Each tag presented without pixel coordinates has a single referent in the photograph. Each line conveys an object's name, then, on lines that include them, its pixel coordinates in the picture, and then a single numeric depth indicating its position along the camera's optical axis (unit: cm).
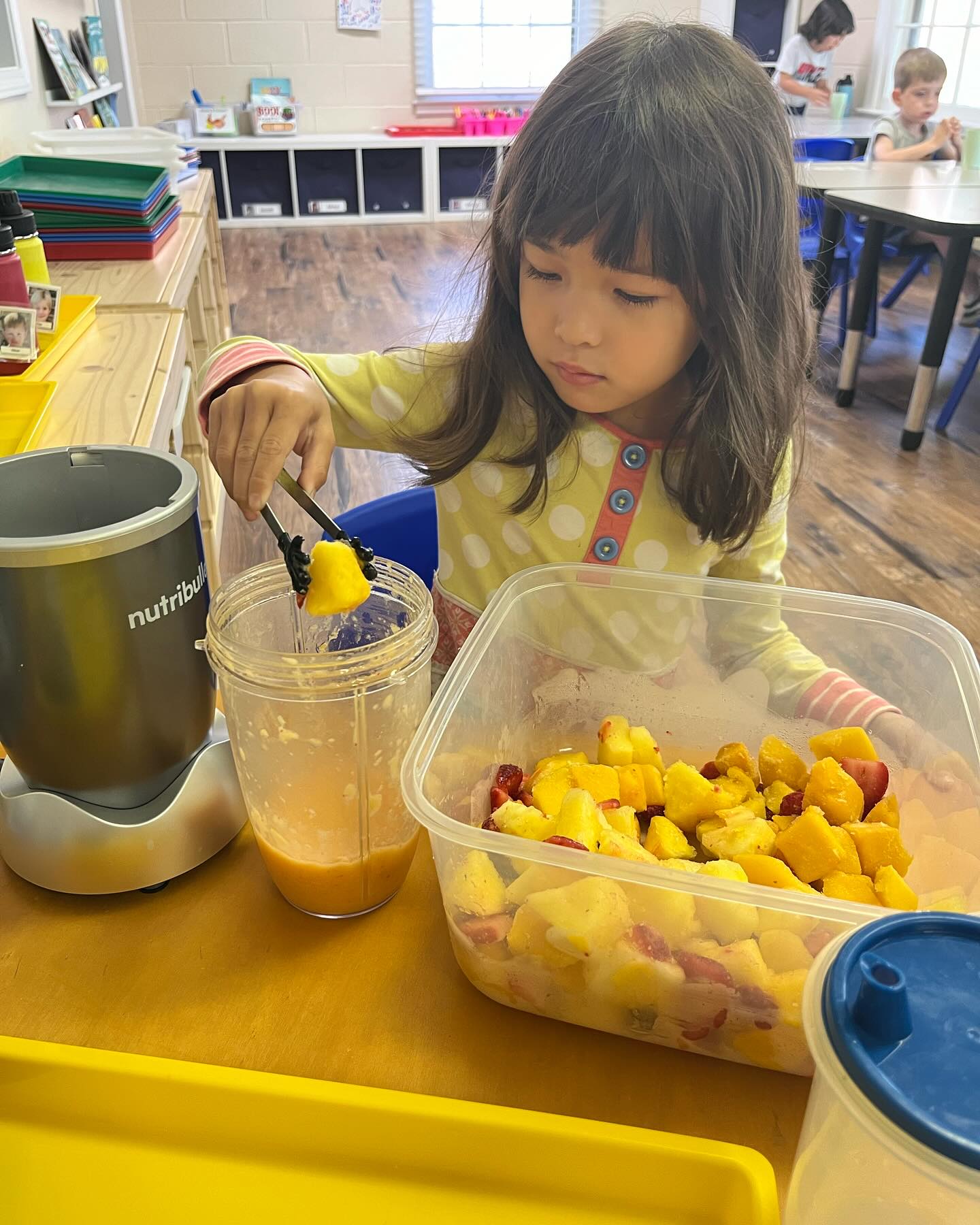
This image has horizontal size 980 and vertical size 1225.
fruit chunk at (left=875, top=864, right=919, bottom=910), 49
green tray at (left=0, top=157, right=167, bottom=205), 189
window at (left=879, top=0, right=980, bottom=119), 534
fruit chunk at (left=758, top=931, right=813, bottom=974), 44
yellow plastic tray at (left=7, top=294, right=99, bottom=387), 120
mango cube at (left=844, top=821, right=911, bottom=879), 55
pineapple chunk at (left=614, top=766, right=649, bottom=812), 60
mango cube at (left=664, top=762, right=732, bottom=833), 58
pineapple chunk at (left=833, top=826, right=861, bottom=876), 53
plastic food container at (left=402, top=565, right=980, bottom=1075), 45
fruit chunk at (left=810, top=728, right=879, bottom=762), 63
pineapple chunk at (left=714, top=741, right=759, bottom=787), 64
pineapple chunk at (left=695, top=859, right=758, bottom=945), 43
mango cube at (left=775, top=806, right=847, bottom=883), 53
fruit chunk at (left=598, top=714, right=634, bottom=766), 64
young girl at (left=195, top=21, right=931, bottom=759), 72
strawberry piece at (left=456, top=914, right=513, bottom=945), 48
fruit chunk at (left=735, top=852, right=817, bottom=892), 49
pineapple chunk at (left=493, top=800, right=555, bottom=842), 52
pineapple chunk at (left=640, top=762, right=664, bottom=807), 61
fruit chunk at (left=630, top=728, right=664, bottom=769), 65
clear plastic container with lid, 27
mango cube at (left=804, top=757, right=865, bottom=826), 57
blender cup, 51
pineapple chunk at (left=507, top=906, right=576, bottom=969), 47
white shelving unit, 593
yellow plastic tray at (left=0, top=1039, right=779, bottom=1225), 43
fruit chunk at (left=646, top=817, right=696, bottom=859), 56
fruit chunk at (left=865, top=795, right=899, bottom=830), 58
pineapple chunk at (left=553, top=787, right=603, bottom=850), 50
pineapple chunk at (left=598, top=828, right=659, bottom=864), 50
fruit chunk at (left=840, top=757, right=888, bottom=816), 60
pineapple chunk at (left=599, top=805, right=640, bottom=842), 55
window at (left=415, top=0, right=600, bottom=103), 605
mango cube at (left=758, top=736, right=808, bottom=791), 63
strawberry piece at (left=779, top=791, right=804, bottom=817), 60
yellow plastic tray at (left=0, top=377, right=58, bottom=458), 99
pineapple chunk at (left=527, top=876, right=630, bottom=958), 45
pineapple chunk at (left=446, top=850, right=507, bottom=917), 47
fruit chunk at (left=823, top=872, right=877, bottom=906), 51
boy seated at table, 427
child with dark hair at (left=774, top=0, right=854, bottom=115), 536
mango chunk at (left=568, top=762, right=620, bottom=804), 59
